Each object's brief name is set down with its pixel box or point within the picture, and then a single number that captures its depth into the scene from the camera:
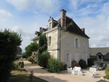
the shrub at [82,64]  15.06
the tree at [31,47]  16.84
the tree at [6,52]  6.85
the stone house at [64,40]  13.37
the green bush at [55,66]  11.35
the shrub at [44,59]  12.93
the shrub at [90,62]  16.83
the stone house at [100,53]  19.49
